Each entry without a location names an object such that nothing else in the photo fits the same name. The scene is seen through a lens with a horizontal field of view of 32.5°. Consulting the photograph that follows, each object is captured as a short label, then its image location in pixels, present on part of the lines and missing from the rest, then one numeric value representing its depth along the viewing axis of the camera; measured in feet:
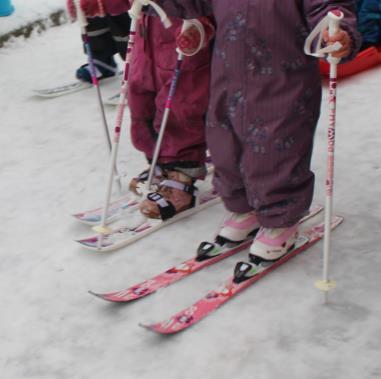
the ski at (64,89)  13.97
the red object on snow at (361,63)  13.07
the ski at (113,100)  12.79
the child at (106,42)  12.82
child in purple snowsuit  6.21
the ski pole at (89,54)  8.08
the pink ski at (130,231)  8.10
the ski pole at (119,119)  7.68
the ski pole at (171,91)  7.21
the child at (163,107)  8.09
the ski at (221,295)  6.52
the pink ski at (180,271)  7.09
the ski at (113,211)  8.75
